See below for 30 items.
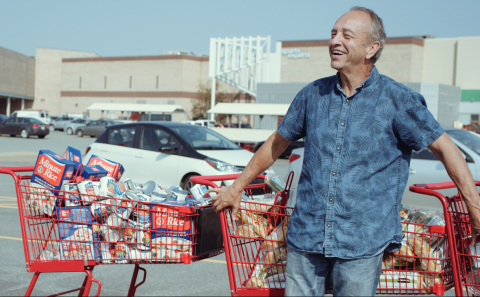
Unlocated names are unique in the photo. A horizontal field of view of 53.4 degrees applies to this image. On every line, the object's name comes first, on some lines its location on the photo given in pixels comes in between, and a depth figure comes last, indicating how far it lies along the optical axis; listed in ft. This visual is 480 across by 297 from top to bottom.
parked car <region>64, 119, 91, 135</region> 134.25
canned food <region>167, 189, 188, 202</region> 10.41
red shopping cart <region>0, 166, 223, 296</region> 9.48
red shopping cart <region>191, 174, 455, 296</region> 8.38
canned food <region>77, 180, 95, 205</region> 10.01
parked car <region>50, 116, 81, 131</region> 150.02
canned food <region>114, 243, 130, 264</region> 9.74
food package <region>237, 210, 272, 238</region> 8.75
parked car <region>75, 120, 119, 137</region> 124.16
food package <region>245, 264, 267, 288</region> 8.70
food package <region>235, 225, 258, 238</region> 8.75
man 6.97
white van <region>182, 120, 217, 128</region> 119.36
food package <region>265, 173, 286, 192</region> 9.53
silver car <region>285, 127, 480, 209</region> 25.03
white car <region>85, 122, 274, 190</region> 27.68
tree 187.01
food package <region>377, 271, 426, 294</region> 8.39
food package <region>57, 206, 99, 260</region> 9.89
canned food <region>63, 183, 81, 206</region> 9.98
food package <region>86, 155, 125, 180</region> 12.04
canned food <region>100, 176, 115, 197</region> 10.08
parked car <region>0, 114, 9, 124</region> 112.06
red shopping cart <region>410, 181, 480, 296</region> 8.30
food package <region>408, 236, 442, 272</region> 8.43
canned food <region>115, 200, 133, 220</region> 9.74
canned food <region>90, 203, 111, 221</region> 9.90
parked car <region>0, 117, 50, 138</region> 104.32
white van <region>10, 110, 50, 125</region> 141.49
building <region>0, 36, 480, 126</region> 151.94
